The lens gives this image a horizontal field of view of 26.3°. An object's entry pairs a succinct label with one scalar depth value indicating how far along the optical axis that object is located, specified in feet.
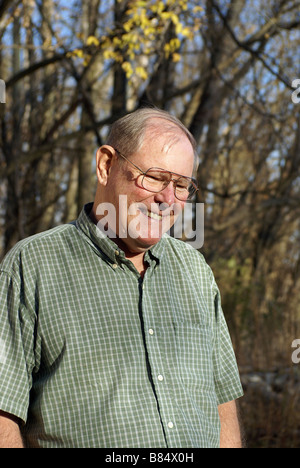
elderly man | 6.15
